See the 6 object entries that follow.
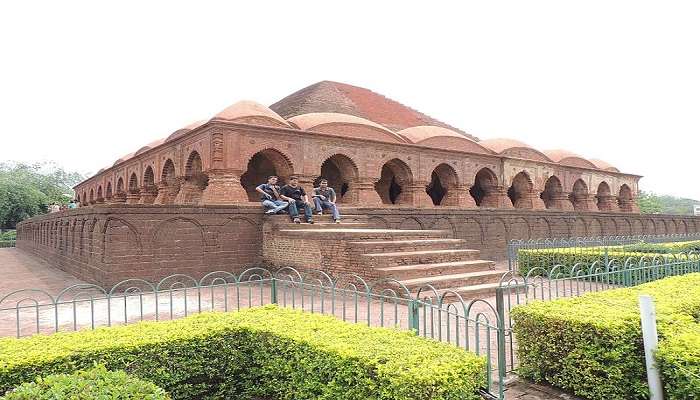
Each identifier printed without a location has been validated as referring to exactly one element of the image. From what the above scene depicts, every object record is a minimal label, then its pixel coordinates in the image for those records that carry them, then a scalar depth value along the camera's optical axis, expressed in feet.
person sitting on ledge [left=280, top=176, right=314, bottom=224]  36.11
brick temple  29.78
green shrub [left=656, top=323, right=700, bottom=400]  9.78
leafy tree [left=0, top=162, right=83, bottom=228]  138.10
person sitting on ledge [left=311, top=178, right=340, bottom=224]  38.91
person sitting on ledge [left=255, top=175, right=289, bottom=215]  36.24
